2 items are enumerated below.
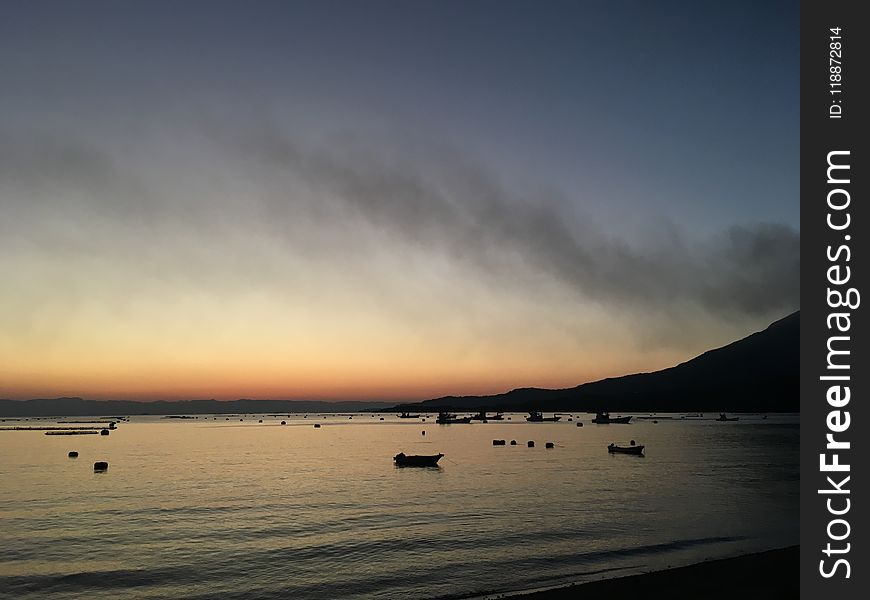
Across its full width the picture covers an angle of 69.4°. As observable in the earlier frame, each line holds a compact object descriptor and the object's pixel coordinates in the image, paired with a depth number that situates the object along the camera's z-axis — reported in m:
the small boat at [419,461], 87.19
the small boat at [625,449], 102.07
